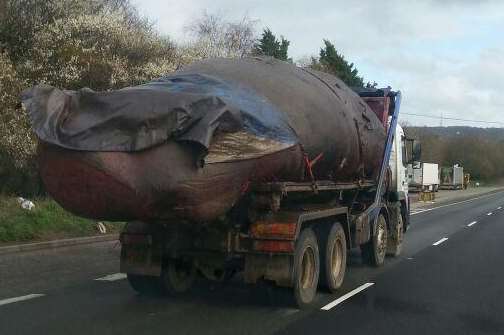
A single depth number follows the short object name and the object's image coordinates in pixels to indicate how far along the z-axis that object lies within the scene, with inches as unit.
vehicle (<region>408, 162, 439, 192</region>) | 2177.7
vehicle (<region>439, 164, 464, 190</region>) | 3243.1
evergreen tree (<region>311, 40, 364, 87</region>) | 1707.6
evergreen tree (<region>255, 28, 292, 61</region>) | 1642.5
